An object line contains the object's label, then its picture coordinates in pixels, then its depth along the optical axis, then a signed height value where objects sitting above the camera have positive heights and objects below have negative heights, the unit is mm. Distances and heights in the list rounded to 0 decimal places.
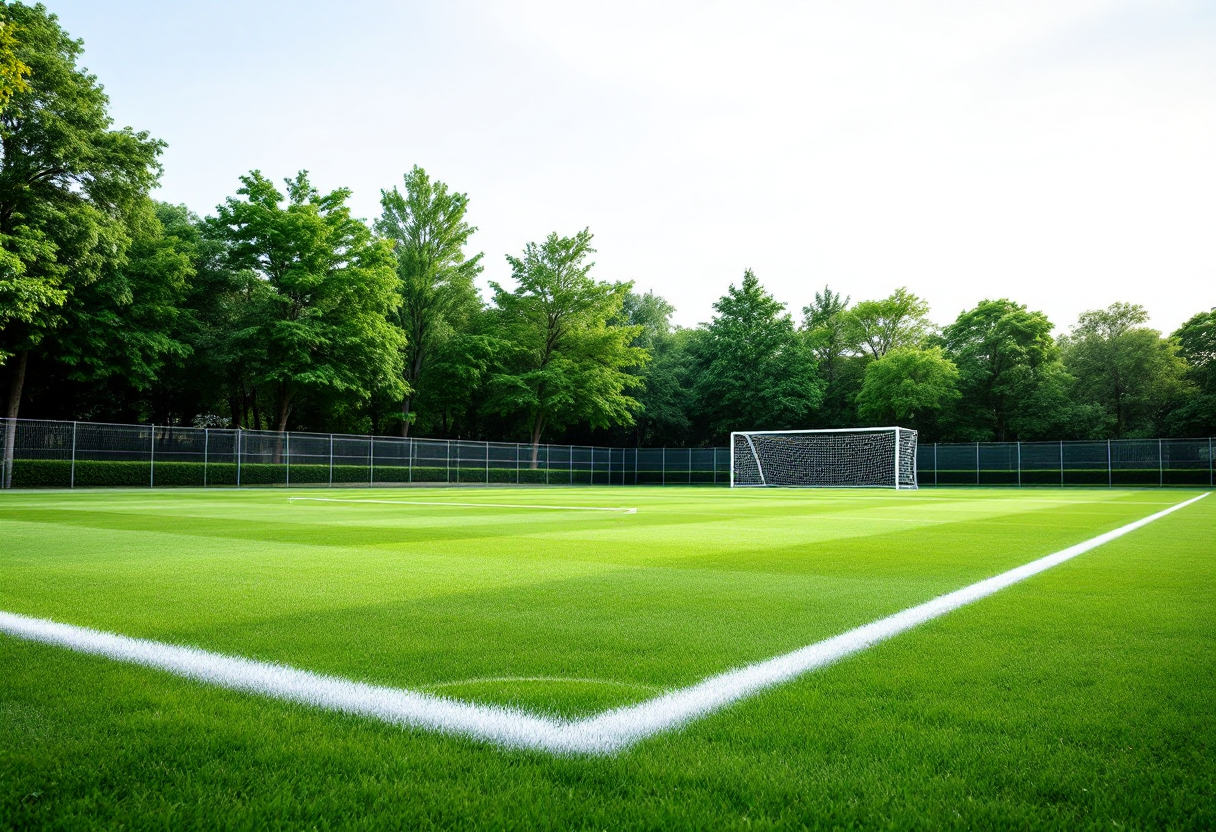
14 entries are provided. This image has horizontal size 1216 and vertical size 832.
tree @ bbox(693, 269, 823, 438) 48344 +4246
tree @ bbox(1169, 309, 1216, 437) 41250 +3828
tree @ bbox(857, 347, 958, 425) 44062 +2904
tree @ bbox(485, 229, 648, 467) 43625 +5760
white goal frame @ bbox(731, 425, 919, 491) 33031 -1630
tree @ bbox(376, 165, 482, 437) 41781 +9728
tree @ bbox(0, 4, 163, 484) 24094 +8685
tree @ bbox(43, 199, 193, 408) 27578 +4175
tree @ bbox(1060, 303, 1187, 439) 47750 +4052
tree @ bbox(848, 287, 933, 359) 54688 +8430
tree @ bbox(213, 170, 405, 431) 32156 +6172
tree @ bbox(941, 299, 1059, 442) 45812 +4430
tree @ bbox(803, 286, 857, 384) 56656 +8432
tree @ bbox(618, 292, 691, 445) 51406 +2564
